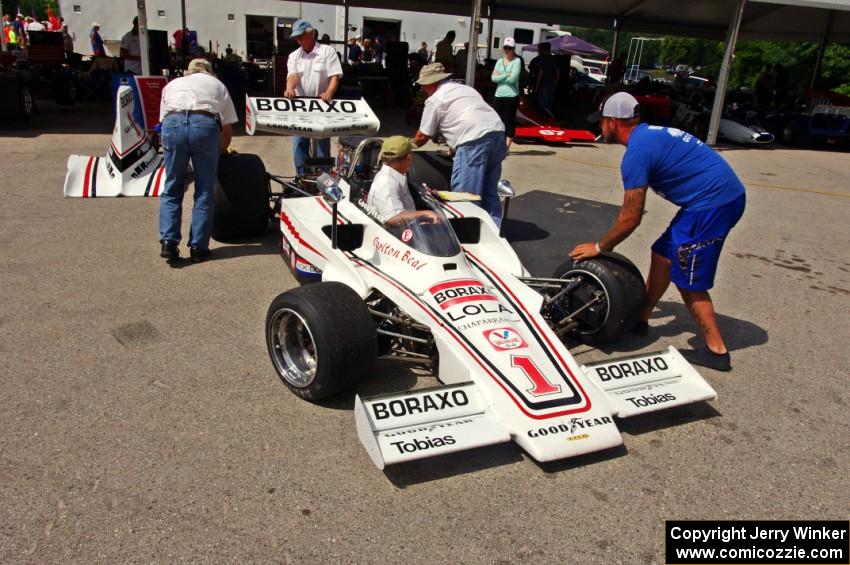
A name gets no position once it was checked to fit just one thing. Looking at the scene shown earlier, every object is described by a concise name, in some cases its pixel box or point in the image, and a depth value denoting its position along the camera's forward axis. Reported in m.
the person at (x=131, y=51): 15.18
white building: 30.22
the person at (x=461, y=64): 17.94
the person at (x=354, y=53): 24.17
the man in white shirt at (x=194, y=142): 5.62
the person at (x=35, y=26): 22.88
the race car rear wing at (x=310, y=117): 6.27
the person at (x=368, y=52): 27.03
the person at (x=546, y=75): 15.48
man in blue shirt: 4.31
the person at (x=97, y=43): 22.05
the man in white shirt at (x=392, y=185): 4.61
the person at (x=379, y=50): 28.98
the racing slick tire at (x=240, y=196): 6.22
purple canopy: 31.02
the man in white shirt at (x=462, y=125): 6.20
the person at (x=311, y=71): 7.53
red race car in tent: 13.74
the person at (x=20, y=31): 27.64
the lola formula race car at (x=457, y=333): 3.30
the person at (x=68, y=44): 18.44
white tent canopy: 19.16
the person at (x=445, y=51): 15.47
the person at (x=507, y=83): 12.43
